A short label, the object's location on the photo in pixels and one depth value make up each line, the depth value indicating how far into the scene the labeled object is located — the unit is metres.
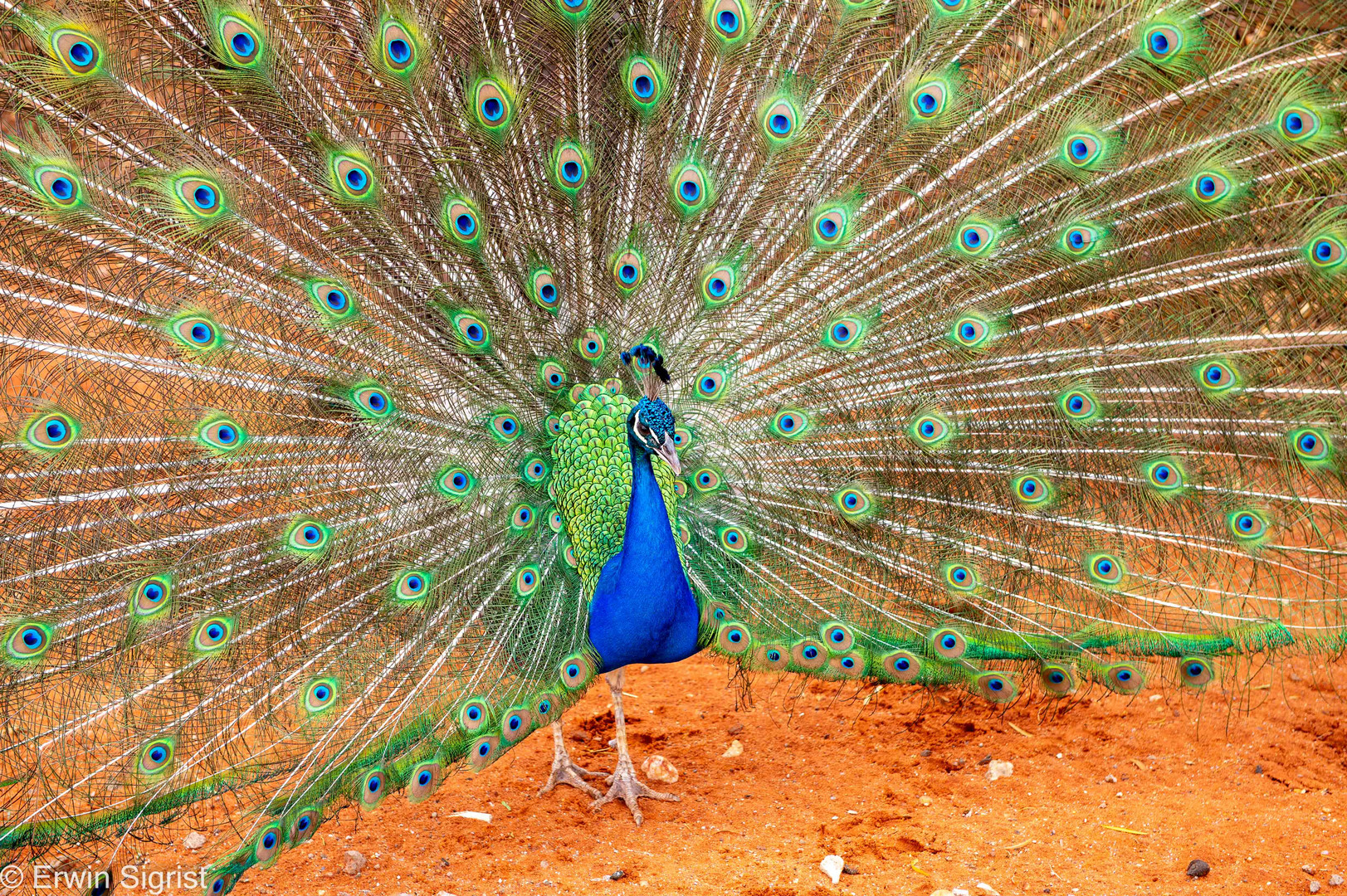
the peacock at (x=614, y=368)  3.00
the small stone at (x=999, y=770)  4.13
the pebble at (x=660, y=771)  4.28
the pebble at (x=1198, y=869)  3.37
